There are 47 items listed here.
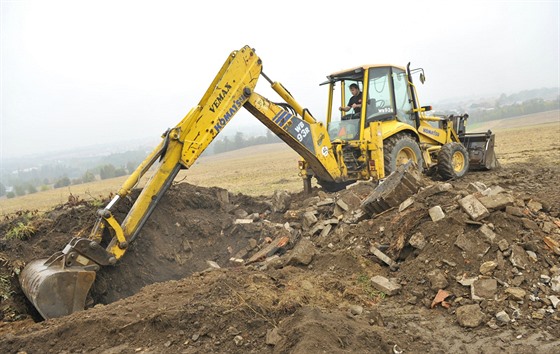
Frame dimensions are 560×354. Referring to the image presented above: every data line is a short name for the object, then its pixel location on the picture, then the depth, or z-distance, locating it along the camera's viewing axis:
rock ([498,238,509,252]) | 4.74
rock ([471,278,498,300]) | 4.30
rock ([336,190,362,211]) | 7.05
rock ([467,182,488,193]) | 6.26
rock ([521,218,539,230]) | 5.04
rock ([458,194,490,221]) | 5.06
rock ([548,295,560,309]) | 4.08
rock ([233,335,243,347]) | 3.72
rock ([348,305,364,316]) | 4.25
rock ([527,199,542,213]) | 5.71
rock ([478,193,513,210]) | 5.20
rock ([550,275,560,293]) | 4.27
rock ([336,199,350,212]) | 7.02
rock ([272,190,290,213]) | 8.35
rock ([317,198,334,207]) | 7.59
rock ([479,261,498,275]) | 4.55
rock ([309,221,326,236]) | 6.76
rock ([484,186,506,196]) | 5.86
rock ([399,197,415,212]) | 6.00
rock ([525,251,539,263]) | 4.64
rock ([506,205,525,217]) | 5.22
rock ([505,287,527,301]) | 4.19
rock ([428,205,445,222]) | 5.38
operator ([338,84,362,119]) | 8.66
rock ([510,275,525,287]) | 4.37
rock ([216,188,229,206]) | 8.52
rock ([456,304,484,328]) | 4.01
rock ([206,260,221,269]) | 6.61
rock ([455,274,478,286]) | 4.47
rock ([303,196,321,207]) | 8.00
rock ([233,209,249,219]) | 8.13
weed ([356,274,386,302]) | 4.77
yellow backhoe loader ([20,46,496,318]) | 5.18
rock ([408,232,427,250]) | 5.21
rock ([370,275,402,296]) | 4.78
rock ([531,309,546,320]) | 3.98
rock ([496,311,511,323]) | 3.97
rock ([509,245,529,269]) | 4.55
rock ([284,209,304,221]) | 7.60
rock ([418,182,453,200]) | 6.04
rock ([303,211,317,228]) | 7.13
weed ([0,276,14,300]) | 5.45
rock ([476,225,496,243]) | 4.86
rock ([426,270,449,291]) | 4.59
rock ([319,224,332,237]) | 6.59
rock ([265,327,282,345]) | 3.64
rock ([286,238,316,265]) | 5.65
